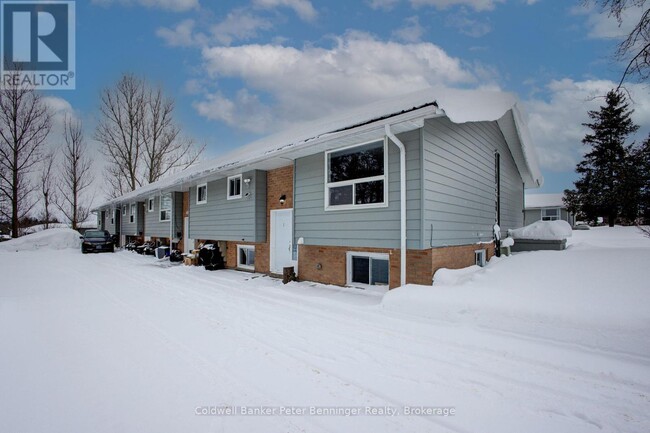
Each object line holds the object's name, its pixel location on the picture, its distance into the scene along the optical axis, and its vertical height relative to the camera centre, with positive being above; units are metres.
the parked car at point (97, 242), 20.02 -1.56
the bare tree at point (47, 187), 28.70 +3.08
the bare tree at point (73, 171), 28.64 +4.58
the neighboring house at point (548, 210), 31.05 +0.72
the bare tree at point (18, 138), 23.75 +6.31
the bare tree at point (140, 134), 27.77 +7.80
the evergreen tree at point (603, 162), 26.67 +5.09
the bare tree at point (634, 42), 5.34 +3.09
